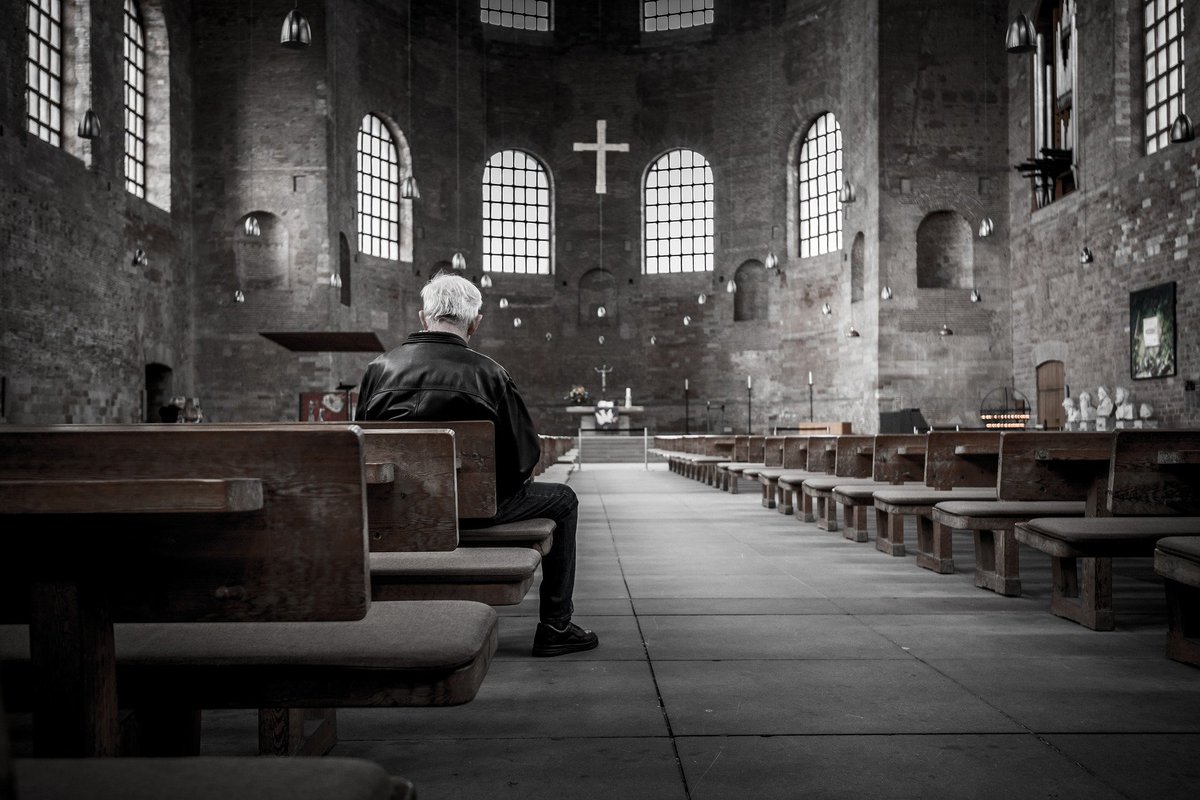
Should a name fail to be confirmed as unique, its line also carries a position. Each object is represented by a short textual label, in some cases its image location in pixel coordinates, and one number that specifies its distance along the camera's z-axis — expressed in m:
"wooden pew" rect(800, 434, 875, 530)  6.71
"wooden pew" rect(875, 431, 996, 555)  4.70
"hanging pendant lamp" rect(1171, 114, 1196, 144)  12.16
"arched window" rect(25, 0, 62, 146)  13.88
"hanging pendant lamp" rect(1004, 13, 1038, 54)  11.76
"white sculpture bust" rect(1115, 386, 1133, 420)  13.98
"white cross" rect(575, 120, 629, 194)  25.66
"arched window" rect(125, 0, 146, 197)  17.14
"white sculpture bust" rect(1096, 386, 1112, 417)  14.68
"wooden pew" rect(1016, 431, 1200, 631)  3.09
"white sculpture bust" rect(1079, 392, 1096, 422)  15.33
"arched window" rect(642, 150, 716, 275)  26.19
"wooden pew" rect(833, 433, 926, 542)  5.79
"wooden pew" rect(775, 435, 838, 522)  7.42
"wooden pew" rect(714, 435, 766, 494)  10.29
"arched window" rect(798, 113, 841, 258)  23.08
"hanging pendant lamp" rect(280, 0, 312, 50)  13.12
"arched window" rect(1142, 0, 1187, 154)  13.52
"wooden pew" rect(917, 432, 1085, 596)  3.96
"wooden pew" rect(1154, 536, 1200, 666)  2.62
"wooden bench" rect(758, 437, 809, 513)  8.59
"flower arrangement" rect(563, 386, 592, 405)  24.05
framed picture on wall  13.18
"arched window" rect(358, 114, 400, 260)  22.69
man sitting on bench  2.95
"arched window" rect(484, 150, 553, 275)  26.20
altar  23.59
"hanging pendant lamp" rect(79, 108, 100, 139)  12.57
